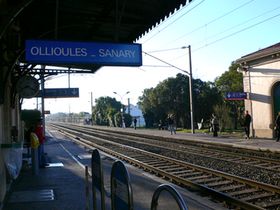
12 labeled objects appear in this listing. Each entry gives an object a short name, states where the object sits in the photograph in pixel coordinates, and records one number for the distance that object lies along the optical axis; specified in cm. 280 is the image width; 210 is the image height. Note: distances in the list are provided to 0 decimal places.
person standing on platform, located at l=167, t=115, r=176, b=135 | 2472
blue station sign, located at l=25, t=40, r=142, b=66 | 545
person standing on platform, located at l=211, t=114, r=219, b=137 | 2052
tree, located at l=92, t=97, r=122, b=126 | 5527
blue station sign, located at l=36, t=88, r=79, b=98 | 1794
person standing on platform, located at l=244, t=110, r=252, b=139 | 1788
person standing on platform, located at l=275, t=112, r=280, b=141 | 1579
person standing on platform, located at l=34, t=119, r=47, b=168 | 921
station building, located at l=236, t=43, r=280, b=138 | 1866
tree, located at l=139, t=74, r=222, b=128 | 3815
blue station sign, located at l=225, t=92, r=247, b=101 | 1994
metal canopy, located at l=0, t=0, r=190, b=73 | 625
